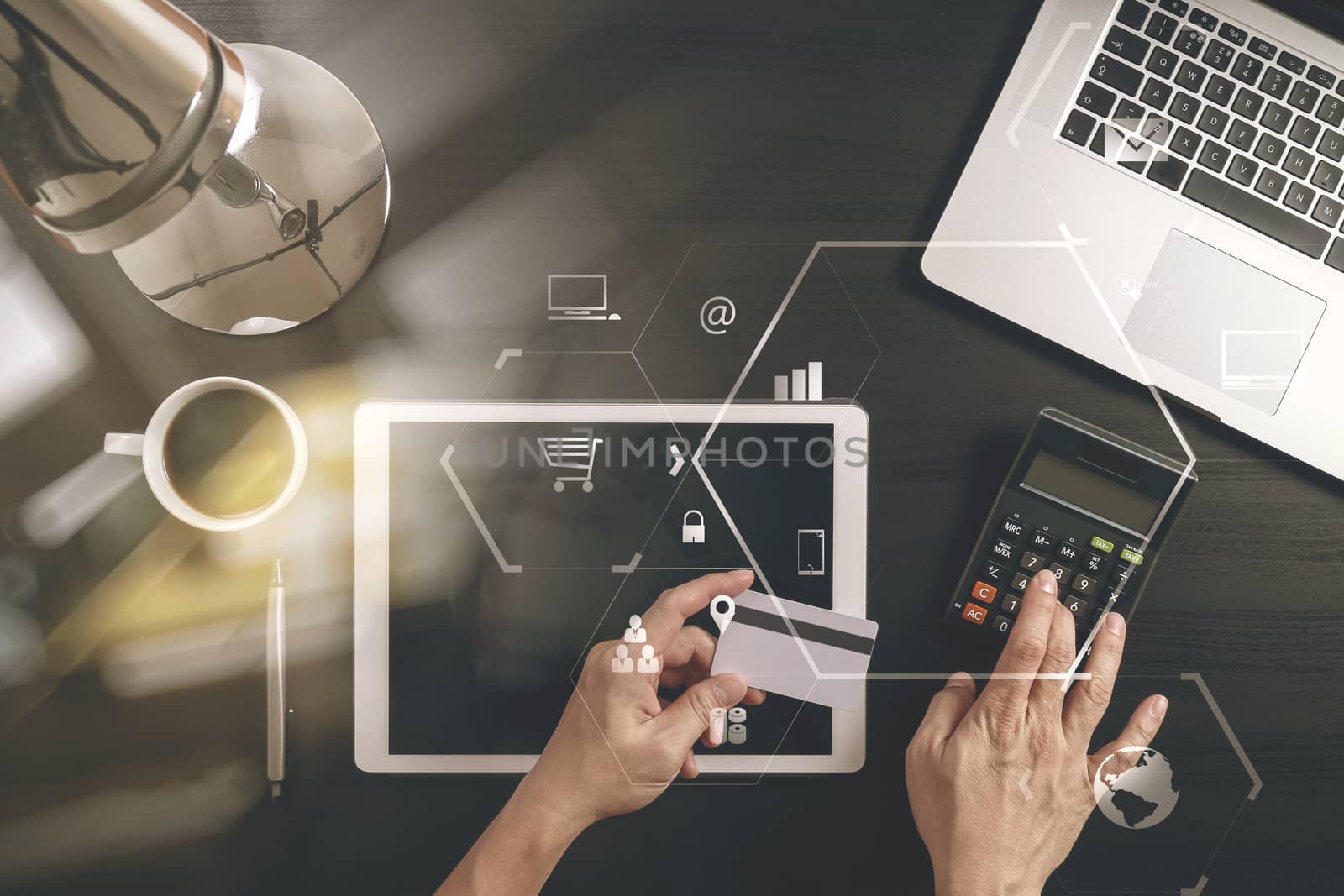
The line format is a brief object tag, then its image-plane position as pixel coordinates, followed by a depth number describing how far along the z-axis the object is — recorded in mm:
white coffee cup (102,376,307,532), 646
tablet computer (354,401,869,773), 710
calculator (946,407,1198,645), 691
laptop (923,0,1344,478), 670
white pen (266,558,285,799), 704
